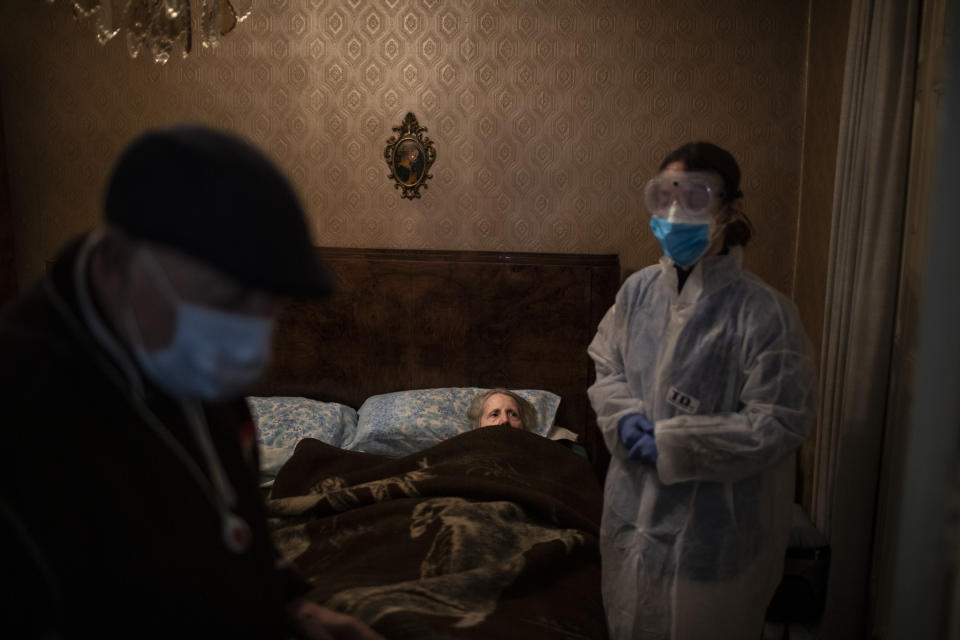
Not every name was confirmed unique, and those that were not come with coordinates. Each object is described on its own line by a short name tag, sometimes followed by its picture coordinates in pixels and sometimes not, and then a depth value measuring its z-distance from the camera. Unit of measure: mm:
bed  1626
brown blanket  1518
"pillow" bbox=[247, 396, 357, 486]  2645
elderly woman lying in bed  2666
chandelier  1841
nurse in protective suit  1407
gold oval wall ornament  3002
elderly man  634
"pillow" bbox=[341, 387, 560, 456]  2719
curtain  1726
